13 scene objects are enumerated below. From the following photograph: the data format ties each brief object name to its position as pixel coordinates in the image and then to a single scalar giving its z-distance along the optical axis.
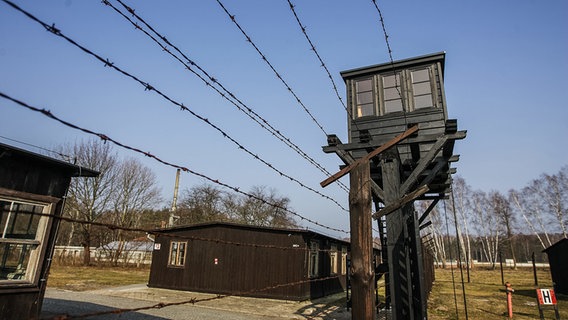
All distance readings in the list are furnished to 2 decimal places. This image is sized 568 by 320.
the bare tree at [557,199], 40.94
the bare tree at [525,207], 45.28
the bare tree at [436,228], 50.31
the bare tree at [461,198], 47.53
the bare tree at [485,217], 50.66
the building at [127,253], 35.41
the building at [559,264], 21.98
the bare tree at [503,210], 50.94
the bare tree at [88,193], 31.52
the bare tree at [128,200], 35.34
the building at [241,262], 17.17
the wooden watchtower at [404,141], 8.10
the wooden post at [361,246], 3.82
